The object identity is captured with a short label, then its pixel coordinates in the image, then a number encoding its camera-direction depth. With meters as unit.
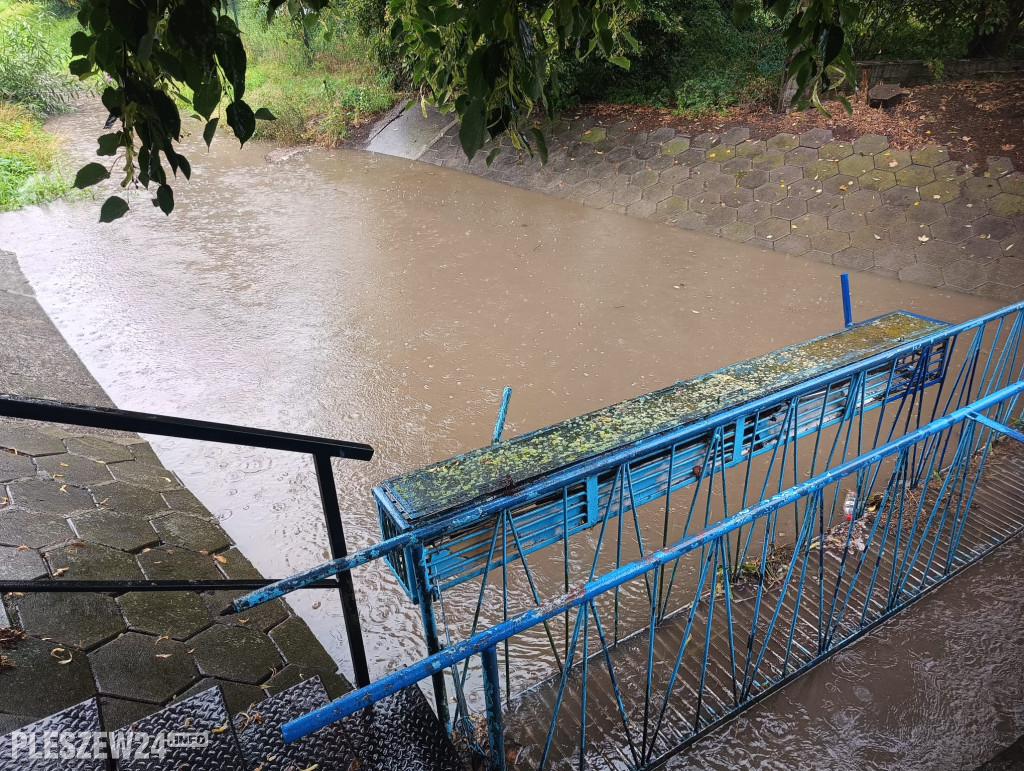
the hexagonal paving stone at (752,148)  8.23
